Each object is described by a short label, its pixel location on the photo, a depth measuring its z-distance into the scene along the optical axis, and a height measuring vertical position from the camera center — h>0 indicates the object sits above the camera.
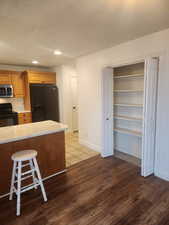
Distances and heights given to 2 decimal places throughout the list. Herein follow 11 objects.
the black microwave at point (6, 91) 4.35 +0.29
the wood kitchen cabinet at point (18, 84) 4.63 +0.53
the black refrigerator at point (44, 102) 4.75 -0.06
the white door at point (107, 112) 3.12 -0.28
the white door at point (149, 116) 2.36 -0.29
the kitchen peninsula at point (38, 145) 2.14 -0.72
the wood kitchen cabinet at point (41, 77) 4.68 +0.78
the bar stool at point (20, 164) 1.85 -0.86
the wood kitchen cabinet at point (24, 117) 4.54 -0.54
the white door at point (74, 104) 5.34 -0.15
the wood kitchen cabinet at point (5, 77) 4.35 +0.71
